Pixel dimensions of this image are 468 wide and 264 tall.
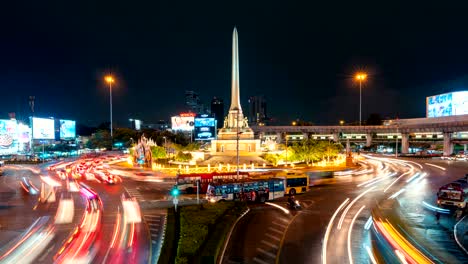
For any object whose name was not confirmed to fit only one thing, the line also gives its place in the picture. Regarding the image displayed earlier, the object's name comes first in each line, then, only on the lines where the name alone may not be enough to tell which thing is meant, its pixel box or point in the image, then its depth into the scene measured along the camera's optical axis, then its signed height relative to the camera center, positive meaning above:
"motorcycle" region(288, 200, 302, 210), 25.09 -5.85
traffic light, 22.38 -4.21
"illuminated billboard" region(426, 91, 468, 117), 84.69 +8.12
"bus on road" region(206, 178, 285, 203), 27.83 -5.29
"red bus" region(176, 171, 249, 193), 32.50 -4.98
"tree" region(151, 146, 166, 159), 57.94 -3.63
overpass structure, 78.00 +0.54
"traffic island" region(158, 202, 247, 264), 14.06 -5.57
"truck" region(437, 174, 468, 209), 24.19 -4.98
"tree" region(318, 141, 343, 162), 58.47 -3.21
